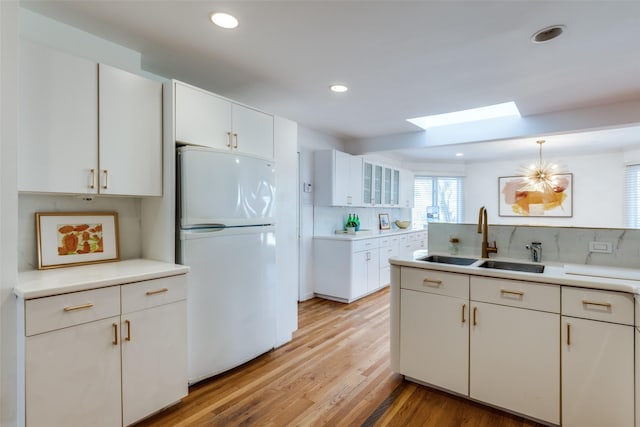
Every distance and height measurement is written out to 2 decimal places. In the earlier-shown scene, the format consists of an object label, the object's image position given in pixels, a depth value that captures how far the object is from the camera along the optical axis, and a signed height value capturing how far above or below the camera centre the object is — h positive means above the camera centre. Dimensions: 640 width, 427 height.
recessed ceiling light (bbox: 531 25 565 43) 1.96 +1.12
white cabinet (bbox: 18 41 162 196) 1.68 +0.48
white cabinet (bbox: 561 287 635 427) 1.65 -0.79
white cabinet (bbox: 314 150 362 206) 4.43 +0.45
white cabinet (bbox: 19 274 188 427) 1.50 -0.76
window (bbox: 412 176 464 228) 7.23 +0.26
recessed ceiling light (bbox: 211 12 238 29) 1.84 +1.12
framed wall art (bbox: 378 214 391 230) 6.14 -0.22
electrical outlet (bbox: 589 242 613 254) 2.12 -0.24
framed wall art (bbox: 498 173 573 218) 6.25 +0.24
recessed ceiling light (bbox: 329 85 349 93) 2.92 +1.13
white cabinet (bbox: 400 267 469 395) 2.11 -0.81
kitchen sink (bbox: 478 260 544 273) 2.23 -0.40
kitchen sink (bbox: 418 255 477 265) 2.48 -0.39
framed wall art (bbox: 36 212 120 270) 1.96 -0.19
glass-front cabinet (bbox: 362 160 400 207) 5.27 +0.45
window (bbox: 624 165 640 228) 5.49 +0.27
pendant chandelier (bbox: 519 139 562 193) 6.34 +0.67
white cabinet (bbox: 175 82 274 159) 2.20 +0.66
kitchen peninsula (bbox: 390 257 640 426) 1.68 -0.76
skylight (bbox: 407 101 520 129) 3.73 +1.19
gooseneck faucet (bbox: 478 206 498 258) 2.47 -0.23
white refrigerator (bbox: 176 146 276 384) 2.20 -0.34
